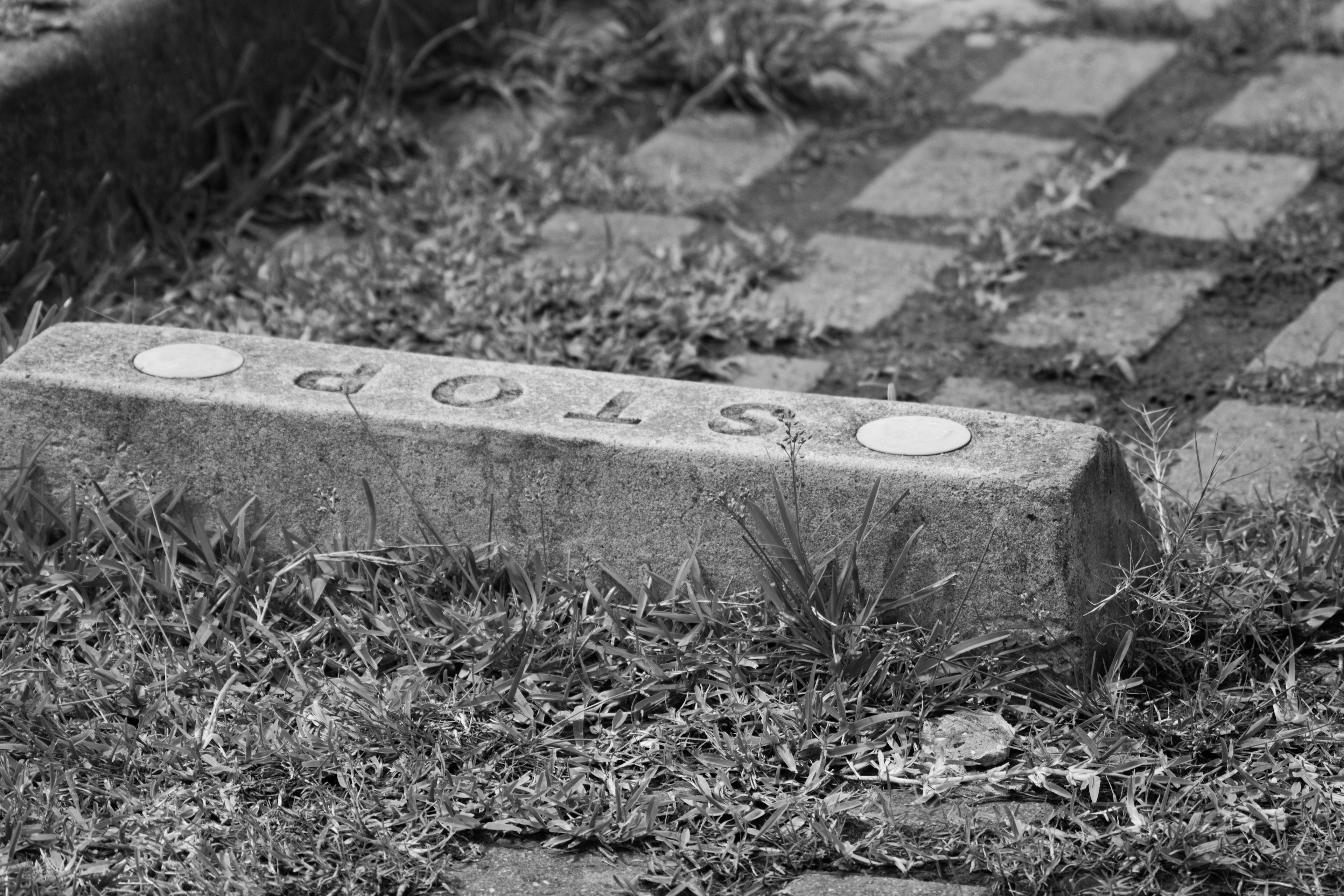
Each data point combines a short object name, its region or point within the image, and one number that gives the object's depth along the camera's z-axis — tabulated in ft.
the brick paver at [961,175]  24.77
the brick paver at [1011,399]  18.90
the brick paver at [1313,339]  19.38
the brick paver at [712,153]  25.70
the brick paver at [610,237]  22.99
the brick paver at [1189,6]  31.94
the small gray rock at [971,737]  13.08
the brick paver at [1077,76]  28.48
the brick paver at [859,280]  21.62
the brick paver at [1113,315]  20.56
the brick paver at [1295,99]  26.76
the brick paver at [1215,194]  23.61
